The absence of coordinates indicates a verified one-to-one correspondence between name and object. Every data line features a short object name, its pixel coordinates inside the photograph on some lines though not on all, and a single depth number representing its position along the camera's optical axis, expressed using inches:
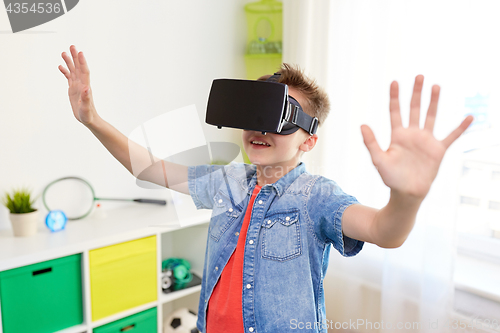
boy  35.3
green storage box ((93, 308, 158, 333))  63.6
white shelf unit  57.1
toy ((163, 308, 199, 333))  71.3
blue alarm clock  63.8
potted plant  60.6
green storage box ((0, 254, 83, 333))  54.5
